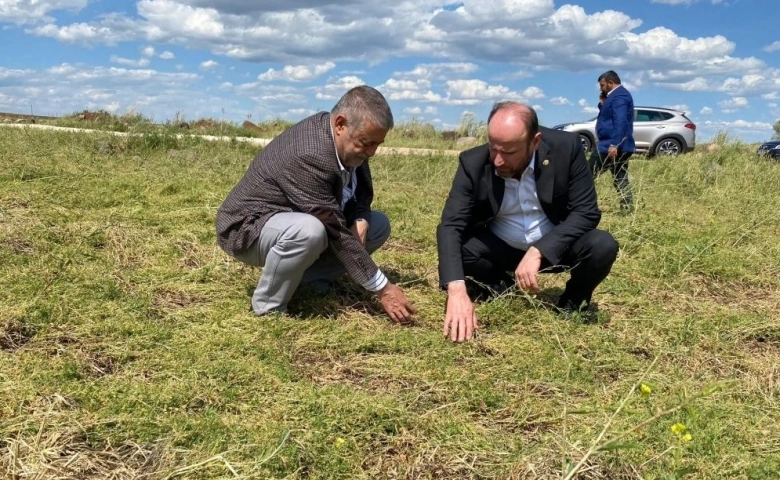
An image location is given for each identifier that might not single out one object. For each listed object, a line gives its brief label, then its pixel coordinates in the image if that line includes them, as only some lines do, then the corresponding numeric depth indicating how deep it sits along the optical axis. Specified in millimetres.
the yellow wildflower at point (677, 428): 1616
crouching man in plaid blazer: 2969
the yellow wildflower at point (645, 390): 1646
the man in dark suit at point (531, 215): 3139
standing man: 6887
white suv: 14883
